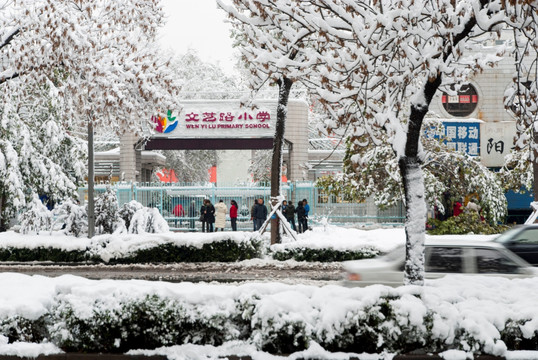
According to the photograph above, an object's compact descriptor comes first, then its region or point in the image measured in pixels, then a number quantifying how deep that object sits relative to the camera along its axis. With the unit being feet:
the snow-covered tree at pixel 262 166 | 189.78
